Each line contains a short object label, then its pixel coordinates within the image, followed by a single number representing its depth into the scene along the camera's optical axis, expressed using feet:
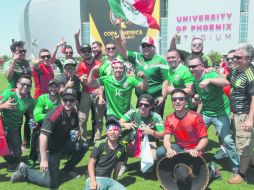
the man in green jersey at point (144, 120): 19.11
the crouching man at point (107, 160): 16.37
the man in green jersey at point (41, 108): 21.27
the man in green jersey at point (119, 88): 20.58
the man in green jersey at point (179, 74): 21.24
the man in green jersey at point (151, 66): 21.77
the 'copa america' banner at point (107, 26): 230.27
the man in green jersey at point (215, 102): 19.24
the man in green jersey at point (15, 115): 20.86
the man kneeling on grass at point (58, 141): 18.16
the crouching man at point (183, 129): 17.60
